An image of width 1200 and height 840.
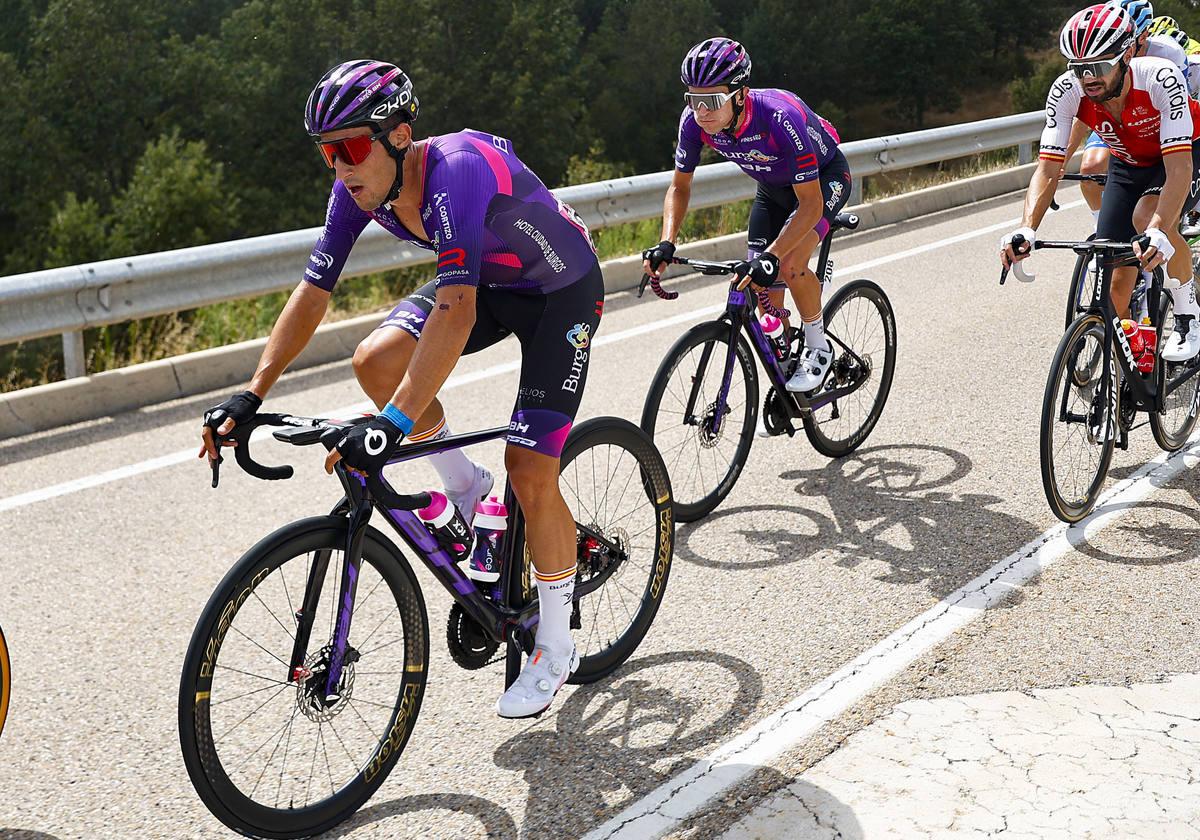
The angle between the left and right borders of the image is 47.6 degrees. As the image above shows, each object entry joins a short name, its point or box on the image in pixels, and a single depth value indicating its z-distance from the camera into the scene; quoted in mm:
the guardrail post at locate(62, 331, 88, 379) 8367
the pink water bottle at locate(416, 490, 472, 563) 4168
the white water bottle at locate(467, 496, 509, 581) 4313
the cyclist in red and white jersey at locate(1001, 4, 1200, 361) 5965
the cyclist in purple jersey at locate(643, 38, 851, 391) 6148
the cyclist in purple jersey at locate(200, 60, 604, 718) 3795
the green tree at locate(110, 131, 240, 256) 51594
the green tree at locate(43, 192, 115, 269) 49788
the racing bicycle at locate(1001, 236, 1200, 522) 5816
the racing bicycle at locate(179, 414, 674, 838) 3662
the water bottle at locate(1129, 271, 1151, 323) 6621
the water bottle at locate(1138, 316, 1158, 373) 6434
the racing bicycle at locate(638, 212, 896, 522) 6227
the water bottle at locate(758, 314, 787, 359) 6586
